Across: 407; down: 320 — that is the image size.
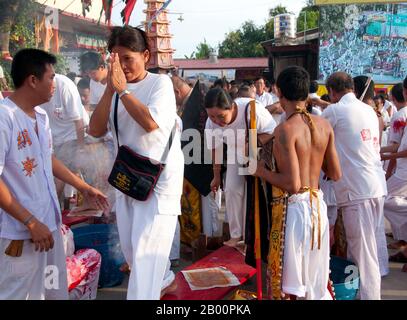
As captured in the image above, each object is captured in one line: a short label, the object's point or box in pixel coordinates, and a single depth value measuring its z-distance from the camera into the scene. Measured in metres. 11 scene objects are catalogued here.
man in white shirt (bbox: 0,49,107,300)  2.43
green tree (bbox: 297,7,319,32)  34.19
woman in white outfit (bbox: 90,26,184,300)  2.63
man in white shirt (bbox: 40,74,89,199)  4.77
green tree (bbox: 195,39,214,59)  43.83
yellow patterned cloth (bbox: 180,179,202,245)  4.81
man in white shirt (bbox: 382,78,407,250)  4.73
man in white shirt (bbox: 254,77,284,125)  8.81
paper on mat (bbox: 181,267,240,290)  3.70
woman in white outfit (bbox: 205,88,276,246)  4.09
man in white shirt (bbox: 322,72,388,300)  3.59
